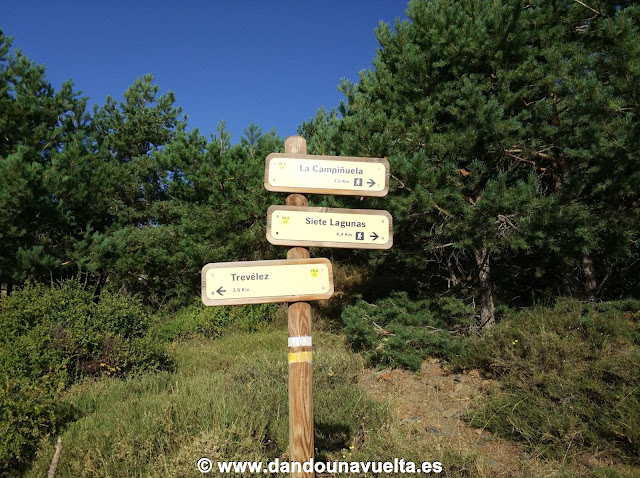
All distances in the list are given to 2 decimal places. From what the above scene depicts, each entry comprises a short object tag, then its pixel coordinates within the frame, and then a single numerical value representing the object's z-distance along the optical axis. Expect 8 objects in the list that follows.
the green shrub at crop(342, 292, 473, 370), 5.65
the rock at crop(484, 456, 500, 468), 3.33
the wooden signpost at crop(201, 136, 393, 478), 2.52
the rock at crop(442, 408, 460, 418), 4.36
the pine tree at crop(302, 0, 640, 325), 4.62
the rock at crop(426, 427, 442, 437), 3.94
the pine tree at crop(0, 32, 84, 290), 8.33
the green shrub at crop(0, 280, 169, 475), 3.59
